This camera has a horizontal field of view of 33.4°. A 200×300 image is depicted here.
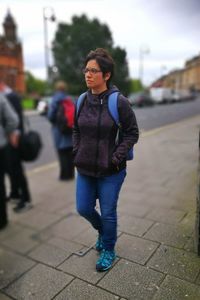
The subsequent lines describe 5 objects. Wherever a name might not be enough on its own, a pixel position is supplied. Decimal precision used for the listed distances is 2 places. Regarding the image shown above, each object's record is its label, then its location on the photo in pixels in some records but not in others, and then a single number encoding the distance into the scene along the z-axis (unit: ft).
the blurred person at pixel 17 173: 14.20
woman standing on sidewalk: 6.48
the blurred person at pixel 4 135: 12.20
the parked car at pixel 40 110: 69.94
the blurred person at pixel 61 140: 15.70
